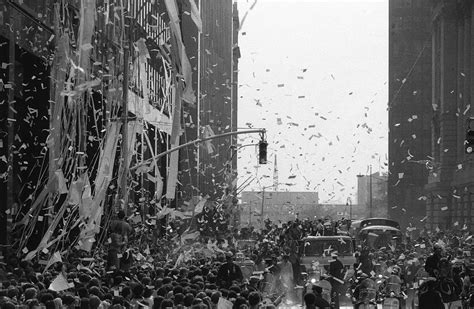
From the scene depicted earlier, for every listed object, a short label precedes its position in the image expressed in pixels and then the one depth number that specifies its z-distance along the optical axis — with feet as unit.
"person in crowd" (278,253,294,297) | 98.94
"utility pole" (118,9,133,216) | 99.96
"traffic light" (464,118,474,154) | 97.91
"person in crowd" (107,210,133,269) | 75.25
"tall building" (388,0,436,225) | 417.90
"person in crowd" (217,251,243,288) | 72.08
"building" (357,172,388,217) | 618.03
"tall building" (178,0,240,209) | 304.71
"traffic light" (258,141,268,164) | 122.93
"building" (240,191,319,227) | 606.38
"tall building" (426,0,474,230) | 280.92
